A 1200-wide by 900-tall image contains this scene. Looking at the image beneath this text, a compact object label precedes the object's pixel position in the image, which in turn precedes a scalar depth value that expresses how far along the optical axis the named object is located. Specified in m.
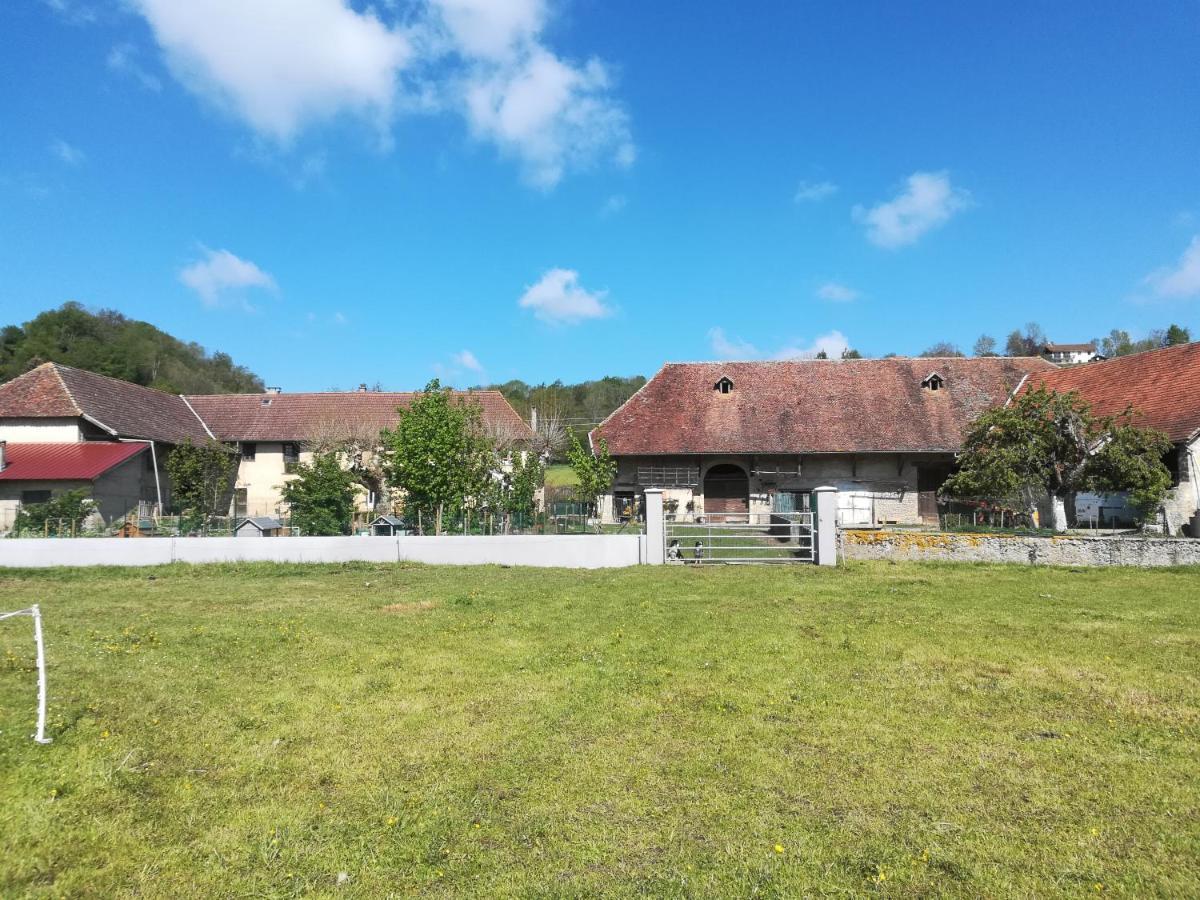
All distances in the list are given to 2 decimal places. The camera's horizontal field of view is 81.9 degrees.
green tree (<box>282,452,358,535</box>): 19.92
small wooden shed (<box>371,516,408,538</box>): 19.86
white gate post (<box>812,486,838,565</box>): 14.71
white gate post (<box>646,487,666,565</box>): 15.09
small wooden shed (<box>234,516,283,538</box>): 19.20
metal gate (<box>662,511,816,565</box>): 15.04
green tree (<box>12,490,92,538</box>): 18.47
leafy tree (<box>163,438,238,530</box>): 24.50
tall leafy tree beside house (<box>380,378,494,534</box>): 19.03
